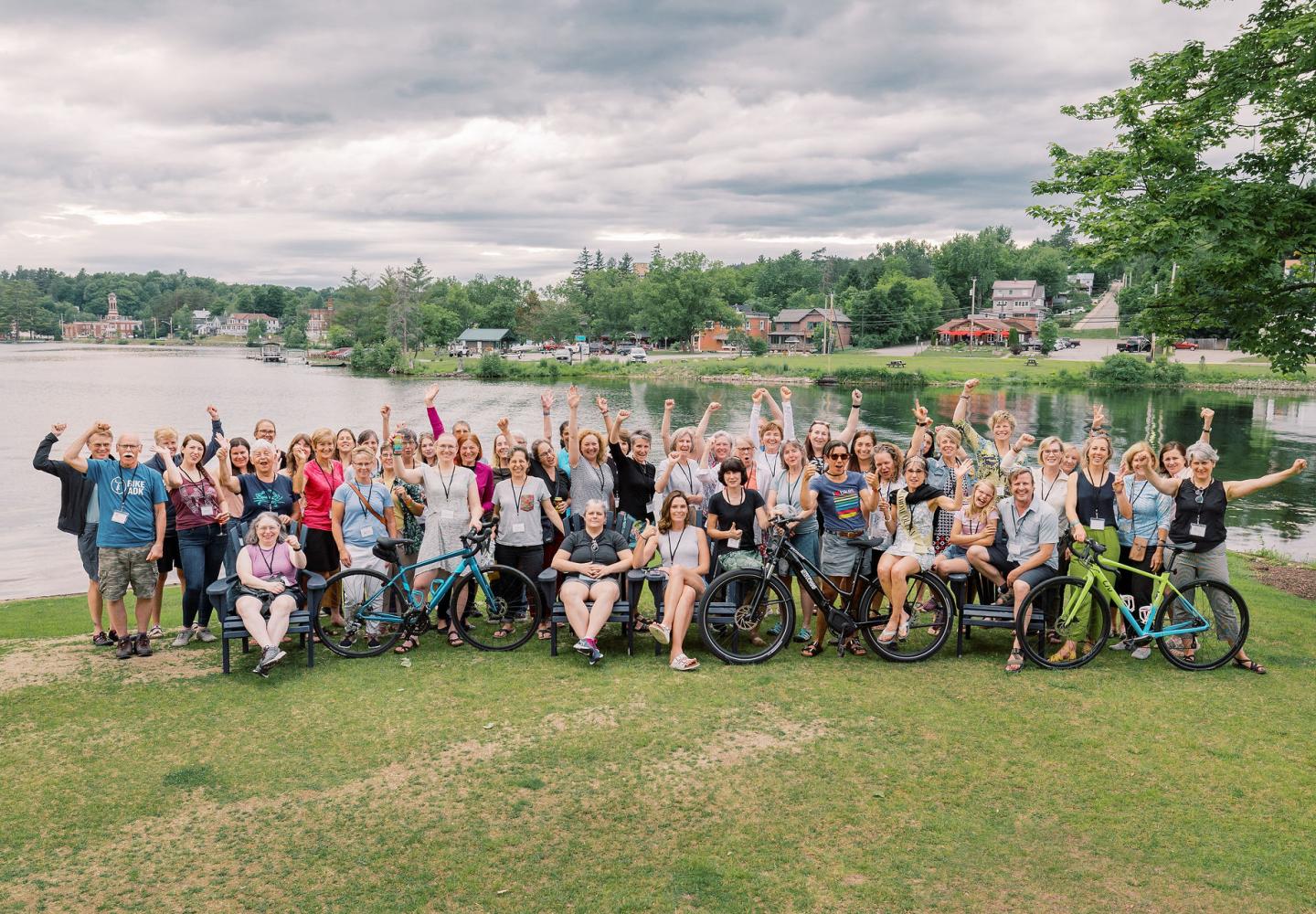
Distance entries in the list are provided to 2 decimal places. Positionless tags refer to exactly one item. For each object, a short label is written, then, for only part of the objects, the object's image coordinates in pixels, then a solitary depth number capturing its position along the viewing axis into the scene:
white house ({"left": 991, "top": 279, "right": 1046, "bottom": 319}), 115.44
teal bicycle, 6.72
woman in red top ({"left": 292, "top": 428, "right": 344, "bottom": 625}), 7.12
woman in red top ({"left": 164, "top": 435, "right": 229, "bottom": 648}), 6.87
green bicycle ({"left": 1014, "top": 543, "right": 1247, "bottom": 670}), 6.37
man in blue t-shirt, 6.54
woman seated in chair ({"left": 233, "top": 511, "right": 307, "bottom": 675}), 6.19
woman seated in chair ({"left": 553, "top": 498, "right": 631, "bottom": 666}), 6.51
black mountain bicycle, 6.53
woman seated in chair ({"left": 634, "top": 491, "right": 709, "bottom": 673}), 6.52
